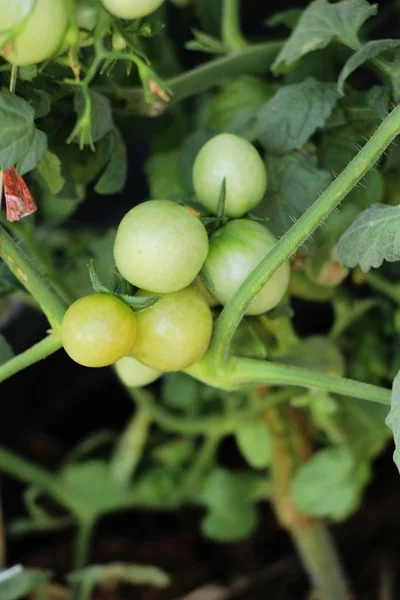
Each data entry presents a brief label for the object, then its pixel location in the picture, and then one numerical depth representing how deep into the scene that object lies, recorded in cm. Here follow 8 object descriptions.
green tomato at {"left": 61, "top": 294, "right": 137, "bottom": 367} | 59
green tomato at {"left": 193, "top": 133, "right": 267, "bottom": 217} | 63
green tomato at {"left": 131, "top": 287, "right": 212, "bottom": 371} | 61
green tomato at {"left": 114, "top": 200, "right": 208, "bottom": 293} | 60
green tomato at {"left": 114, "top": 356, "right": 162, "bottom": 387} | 64
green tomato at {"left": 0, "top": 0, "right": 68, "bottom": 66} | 57
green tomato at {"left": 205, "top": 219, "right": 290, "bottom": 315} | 62
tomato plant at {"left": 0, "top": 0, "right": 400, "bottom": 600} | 60
